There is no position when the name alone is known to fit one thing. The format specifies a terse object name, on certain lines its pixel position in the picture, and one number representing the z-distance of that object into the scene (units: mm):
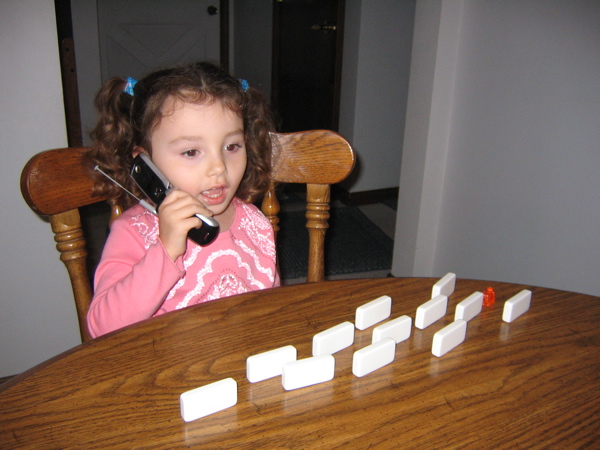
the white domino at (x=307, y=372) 533
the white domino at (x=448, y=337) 605
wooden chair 808
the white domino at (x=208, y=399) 484
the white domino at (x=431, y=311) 667
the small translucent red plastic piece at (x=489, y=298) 745
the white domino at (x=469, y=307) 683
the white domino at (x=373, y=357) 561
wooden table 476
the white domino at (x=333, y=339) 596
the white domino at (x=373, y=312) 660
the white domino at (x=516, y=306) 693
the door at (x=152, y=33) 4301
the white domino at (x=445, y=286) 744
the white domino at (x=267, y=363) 545
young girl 830
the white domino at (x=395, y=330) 618
